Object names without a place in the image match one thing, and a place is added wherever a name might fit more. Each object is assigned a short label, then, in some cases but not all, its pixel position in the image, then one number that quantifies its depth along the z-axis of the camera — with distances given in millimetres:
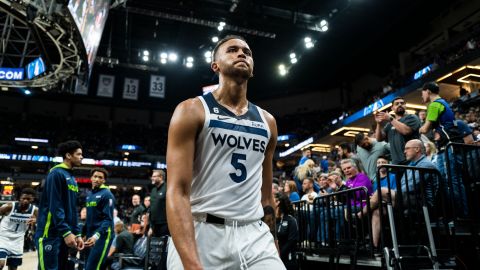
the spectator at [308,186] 6973
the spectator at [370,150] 5699
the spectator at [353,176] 5500
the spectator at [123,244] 7531
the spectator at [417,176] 4297
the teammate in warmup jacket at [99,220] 5324
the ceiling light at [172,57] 19967
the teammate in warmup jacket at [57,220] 4168
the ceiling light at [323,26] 16931
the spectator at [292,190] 7469
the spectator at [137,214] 9773
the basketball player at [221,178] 1650
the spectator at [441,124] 4664
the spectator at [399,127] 5051
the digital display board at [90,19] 8430
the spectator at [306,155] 9672
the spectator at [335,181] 6427
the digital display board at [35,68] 11493
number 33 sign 22953
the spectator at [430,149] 5920
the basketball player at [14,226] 6684
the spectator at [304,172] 8945
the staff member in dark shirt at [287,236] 5473
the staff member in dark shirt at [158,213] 6512
